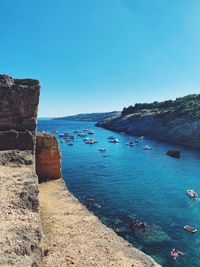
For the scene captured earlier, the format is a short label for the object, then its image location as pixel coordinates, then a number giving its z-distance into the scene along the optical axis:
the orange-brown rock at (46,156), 21.14
